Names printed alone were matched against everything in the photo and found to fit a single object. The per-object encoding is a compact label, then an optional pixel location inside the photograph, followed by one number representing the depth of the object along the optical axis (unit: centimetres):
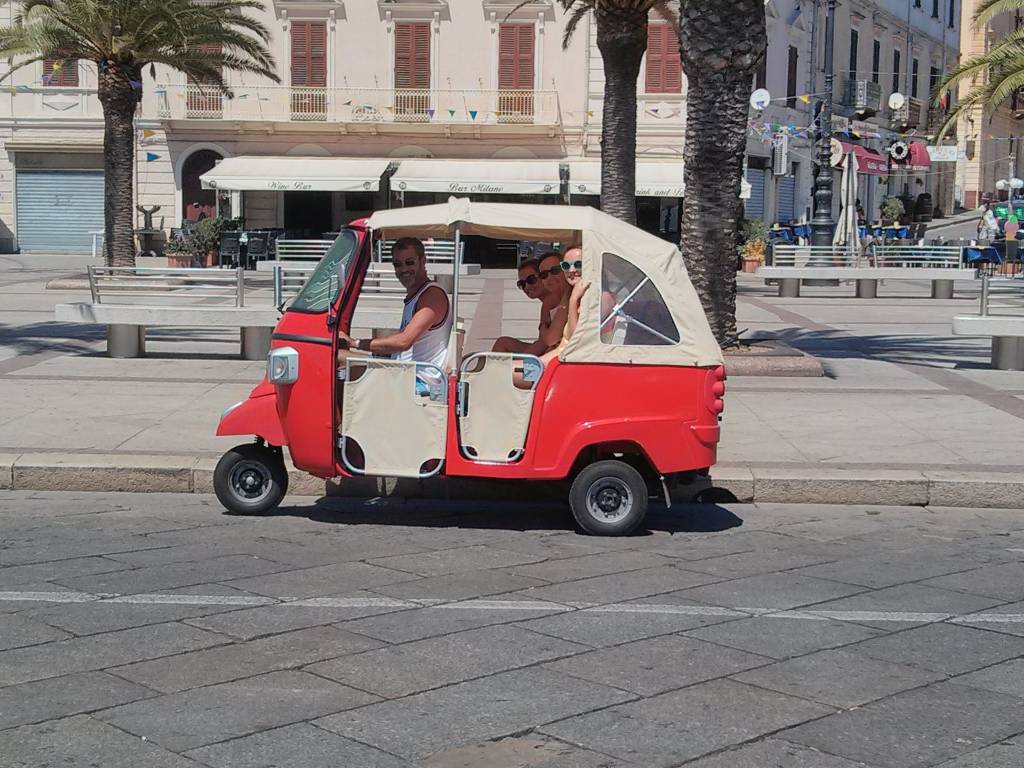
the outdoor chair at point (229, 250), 3444
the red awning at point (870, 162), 4528
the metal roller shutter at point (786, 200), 4509
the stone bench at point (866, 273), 2528
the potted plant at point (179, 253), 3403
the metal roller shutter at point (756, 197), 4238
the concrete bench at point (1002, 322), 1472
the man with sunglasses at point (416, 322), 816
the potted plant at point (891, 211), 4953
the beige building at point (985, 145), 6269
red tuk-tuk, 783
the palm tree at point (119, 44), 2511
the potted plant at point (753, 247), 3544
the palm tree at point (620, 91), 2312
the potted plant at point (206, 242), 3575
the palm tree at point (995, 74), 2173
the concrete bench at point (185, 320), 1462
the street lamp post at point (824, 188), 3188
